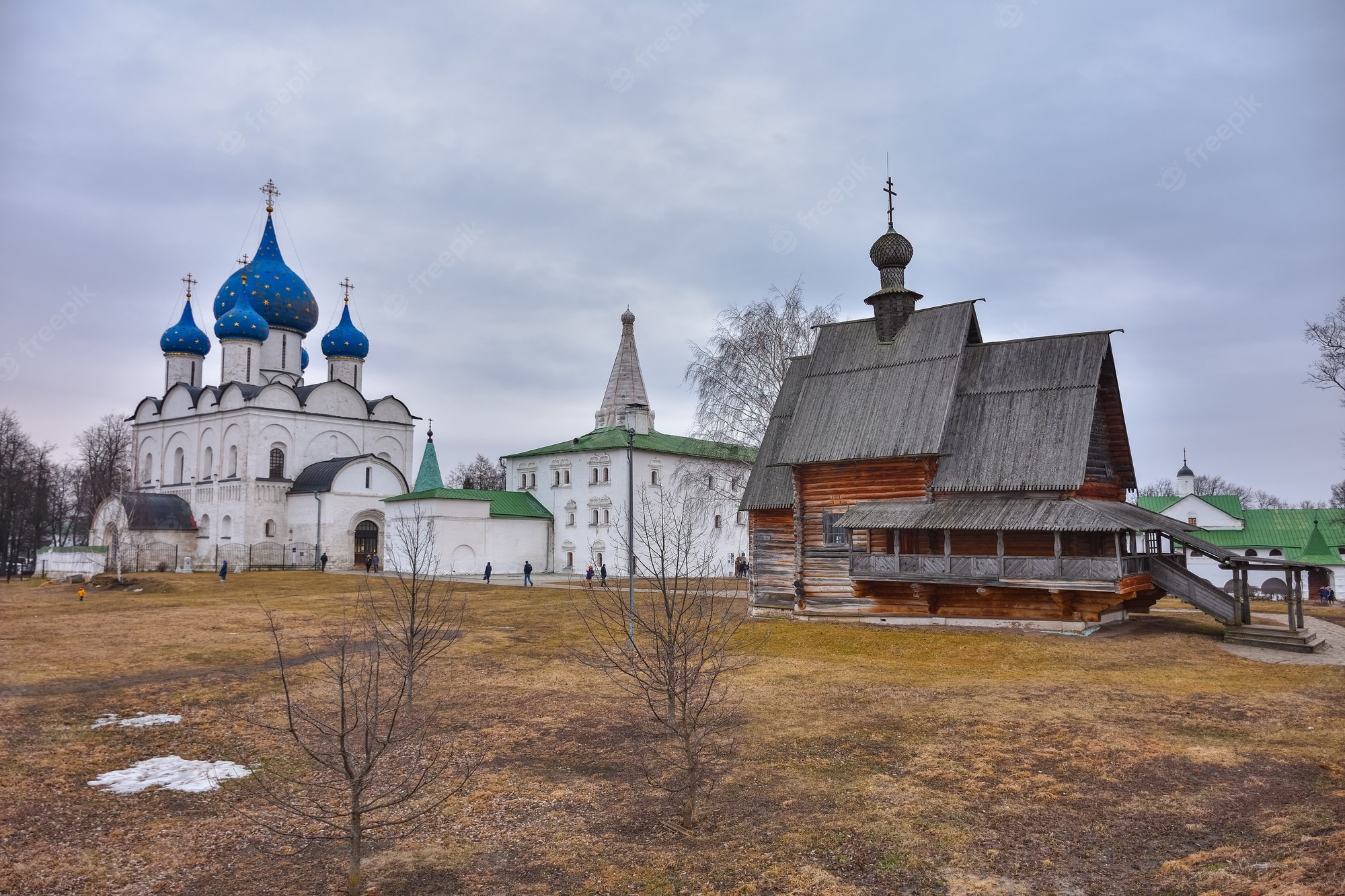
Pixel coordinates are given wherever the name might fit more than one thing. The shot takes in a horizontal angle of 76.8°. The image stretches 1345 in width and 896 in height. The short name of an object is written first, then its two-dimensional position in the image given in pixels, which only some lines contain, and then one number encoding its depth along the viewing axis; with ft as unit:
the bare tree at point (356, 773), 20.54
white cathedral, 152.66
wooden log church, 61.21
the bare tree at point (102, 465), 189.67
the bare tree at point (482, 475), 267.80
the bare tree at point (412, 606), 38.01
